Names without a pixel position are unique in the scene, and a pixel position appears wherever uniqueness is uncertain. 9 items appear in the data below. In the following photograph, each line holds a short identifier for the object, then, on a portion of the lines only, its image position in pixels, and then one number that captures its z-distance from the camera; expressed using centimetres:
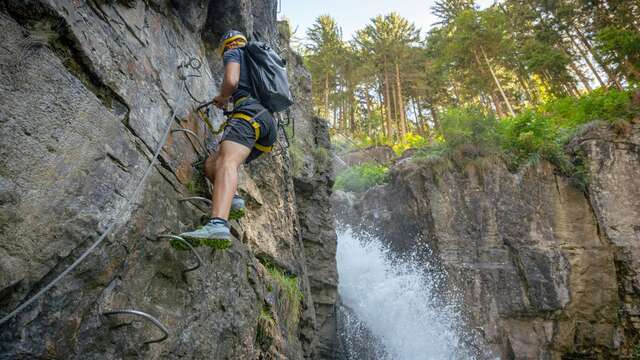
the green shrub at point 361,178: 1523
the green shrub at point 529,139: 1181
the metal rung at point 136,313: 243
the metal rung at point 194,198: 325
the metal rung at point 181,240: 281
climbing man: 303
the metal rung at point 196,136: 355
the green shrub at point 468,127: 1220
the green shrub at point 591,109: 1179
